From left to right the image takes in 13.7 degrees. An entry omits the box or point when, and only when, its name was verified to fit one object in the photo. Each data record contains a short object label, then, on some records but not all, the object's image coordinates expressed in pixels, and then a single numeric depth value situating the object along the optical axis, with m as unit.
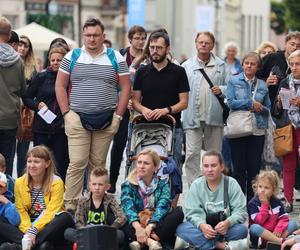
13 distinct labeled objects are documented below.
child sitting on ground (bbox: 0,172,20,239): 11.80
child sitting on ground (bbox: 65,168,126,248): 11.92
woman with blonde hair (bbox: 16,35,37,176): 15.06
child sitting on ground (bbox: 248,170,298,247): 11.97
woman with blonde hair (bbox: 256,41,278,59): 17.73
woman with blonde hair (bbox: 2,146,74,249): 11.74
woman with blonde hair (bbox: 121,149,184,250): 11.83
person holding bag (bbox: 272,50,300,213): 13.70
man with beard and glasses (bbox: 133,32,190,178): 13.30
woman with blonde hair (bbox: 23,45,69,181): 13.98
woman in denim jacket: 14.28
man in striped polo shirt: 13.11
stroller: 13.11
